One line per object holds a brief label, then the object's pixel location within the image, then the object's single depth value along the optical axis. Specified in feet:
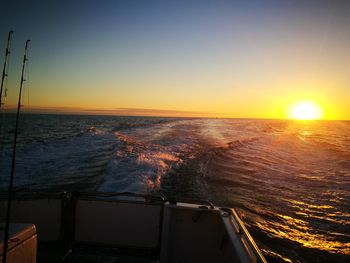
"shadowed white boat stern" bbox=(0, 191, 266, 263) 12.44
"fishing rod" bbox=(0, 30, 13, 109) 8.66
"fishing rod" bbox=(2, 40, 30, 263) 6.16
